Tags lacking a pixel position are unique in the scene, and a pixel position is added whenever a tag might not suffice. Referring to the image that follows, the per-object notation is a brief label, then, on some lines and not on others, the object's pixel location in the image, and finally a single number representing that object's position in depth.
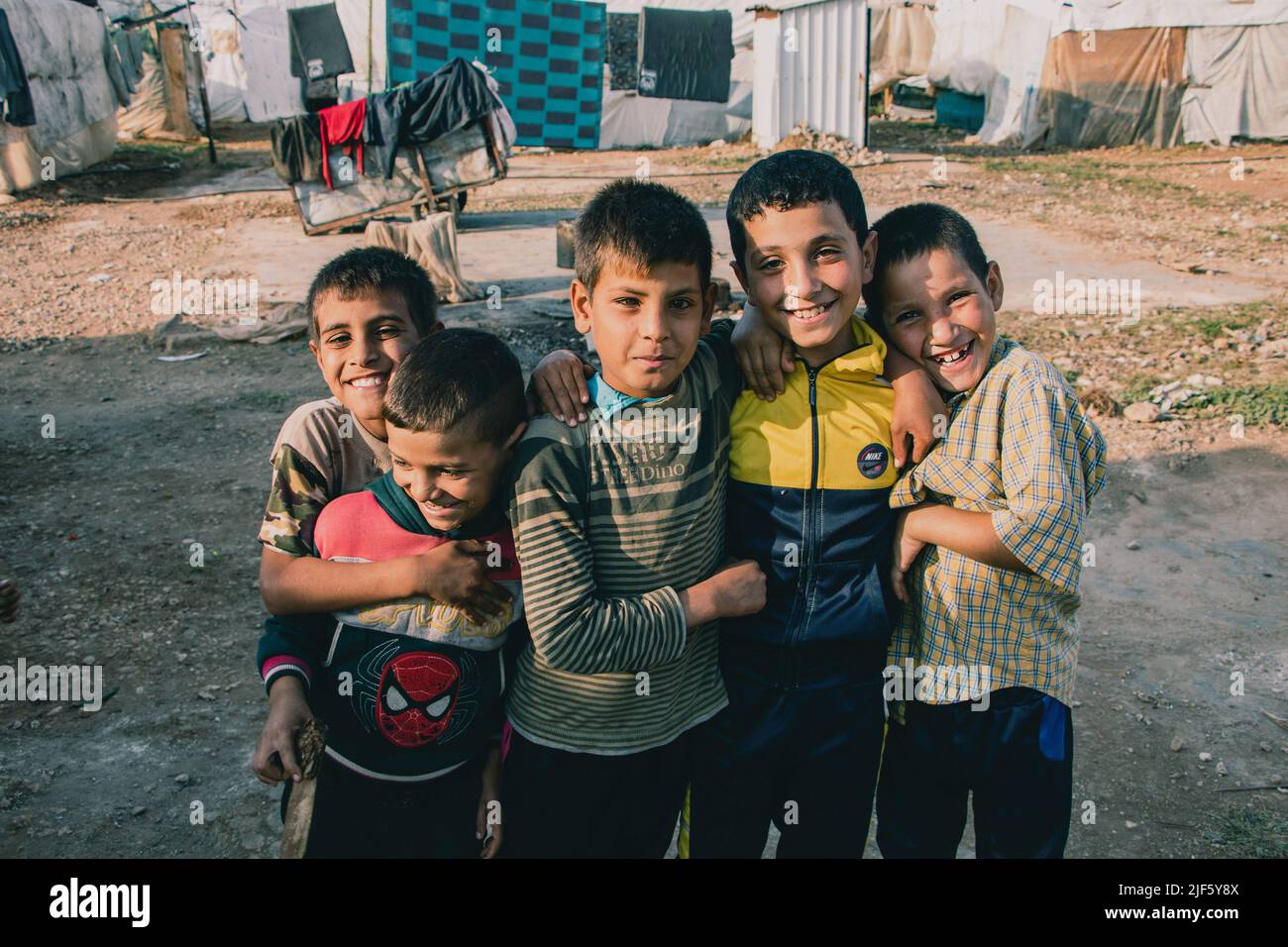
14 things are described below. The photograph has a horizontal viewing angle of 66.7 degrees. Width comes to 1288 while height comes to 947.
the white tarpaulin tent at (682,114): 20.77
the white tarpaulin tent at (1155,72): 16.77
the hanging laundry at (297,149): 10.85
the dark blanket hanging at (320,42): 19.58
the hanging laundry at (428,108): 11.01
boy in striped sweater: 1.65
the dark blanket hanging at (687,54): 20.52
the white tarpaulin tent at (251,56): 20.44
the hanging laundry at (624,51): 21.00
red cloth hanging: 10.91
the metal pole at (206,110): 17.84
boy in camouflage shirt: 1.67
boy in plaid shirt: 1.78
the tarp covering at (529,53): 17.59
